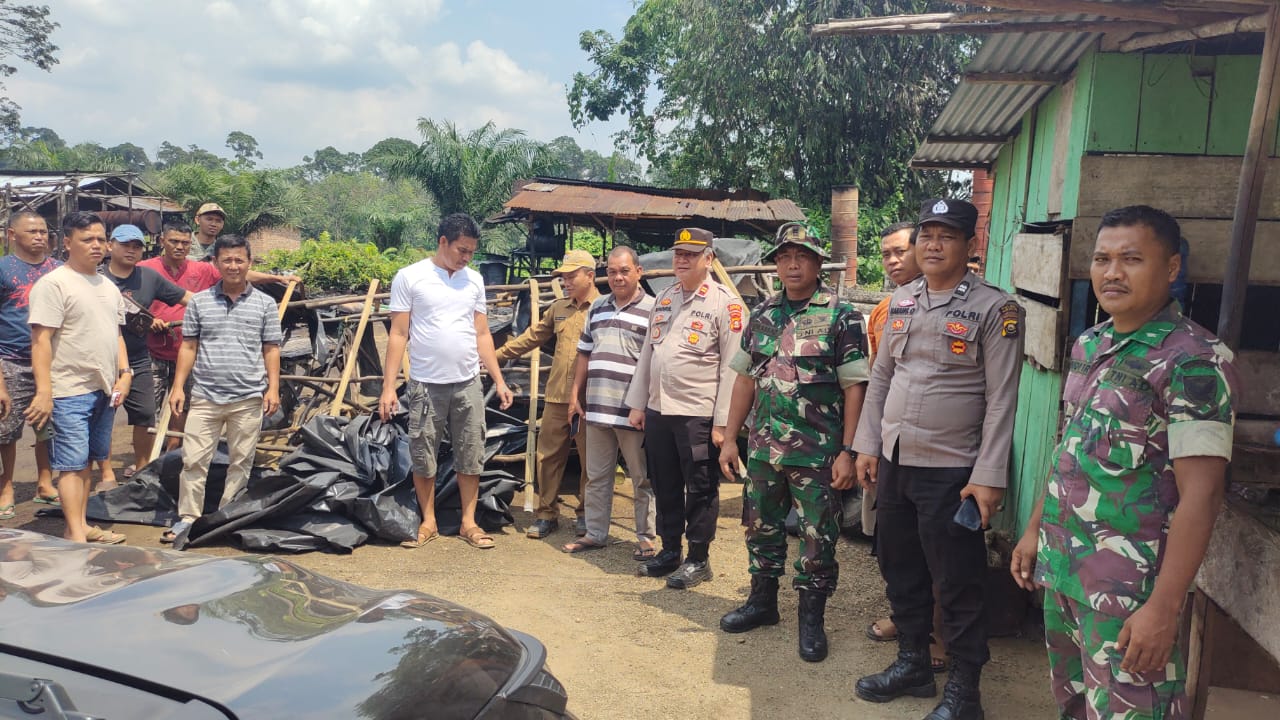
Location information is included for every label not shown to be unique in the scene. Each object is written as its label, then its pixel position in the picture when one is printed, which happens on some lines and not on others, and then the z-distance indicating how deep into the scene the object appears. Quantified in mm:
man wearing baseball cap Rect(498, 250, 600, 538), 5805
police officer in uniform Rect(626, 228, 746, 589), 4695
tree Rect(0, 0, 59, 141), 32688
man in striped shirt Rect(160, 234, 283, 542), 5219
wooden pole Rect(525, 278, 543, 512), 6129
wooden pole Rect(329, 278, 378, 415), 6637
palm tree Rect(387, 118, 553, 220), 23781
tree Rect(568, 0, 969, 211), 17625
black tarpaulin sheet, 5391
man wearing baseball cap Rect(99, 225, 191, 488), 5957
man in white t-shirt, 5293
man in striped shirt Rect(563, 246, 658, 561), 5270
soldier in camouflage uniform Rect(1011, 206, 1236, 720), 2084
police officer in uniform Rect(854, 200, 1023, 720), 3148
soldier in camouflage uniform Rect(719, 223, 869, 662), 3941
